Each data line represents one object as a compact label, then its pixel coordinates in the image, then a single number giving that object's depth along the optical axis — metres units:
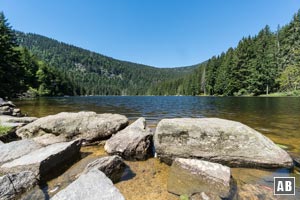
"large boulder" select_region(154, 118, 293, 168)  3.42
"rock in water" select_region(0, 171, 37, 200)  2.19
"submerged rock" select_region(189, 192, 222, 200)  2.47
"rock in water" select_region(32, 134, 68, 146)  4.76
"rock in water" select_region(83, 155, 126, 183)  2.91
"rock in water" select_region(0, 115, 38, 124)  6.38
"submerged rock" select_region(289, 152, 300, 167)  3.66
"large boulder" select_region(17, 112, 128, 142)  5.11
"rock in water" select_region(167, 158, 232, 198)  2.67
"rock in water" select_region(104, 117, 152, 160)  4.03
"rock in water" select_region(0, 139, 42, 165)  3.29
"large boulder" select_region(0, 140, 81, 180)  2.82
